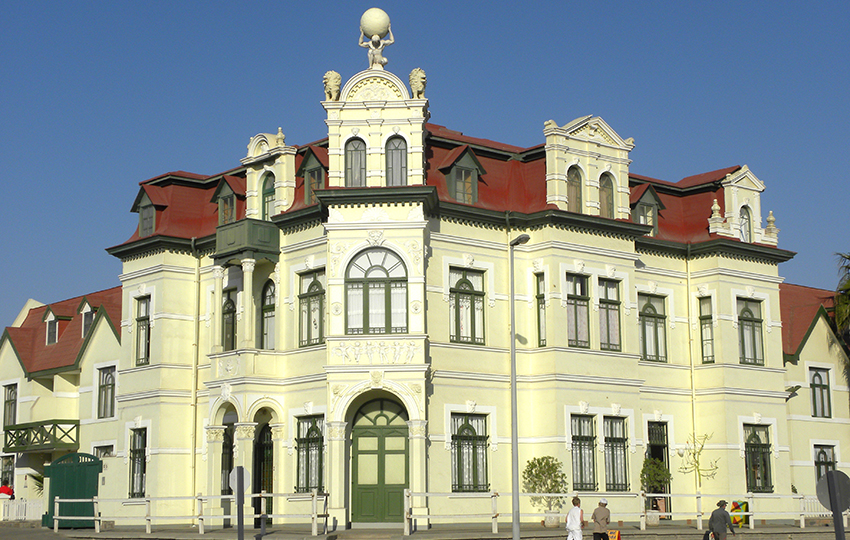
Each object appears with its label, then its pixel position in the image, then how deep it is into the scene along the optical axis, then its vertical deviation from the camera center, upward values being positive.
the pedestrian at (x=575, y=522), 25.69 -1.61
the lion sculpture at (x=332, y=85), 33.62 +11.30
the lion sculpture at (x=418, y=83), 33.41 +11.27
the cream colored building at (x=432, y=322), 32.06 +4.30
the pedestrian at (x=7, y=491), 42.91 -1.24
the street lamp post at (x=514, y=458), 26.72 -0.11
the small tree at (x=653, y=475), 35.22 -0.73
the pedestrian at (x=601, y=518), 26.05 -1.54
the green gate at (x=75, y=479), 38.56 -0.74
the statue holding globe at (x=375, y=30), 34.72 +13.43
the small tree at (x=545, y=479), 32.81 -0.76
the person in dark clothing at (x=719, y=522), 25.84 -1.66
